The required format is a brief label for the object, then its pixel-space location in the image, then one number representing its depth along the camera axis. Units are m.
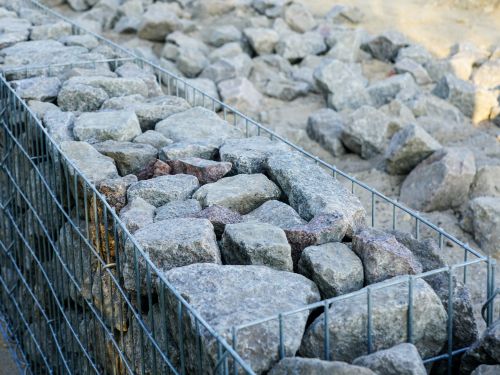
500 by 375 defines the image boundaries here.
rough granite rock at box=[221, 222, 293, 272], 3.14
